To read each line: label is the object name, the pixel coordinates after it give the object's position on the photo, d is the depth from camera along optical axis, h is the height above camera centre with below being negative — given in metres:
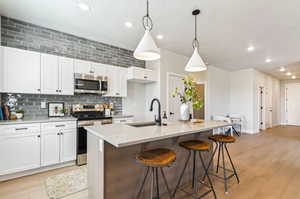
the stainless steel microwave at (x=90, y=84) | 3.29 +0.38
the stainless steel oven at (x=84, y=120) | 3.07 -0.44
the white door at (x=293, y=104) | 8.66 -0.22
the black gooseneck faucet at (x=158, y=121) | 2.18 -0.31
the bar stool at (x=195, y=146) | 1.91 -0.61
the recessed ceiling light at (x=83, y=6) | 2.40 +1.56
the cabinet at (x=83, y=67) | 3.30 +0.76
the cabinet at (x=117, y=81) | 3.82 +0.51
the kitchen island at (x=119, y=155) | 1.51 -0.62
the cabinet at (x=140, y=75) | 3.95 +0.69
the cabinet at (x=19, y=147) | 2.40 -0.81
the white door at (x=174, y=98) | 4.44 +0.07
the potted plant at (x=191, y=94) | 2.40 +0.10
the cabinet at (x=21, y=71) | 2.62 +0.54
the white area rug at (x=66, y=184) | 2.13 -1.33
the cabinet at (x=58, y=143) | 2.74 -0.83
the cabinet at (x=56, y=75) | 2.95 +0.52
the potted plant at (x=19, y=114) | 2.80 -0.27
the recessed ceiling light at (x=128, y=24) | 2.95 +1.53
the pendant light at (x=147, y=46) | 1.83 +0.68
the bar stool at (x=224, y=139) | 2.23 -0.61
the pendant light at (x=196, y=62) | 2.45 +0.63
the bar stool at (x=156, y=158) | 1.45 -0.60
